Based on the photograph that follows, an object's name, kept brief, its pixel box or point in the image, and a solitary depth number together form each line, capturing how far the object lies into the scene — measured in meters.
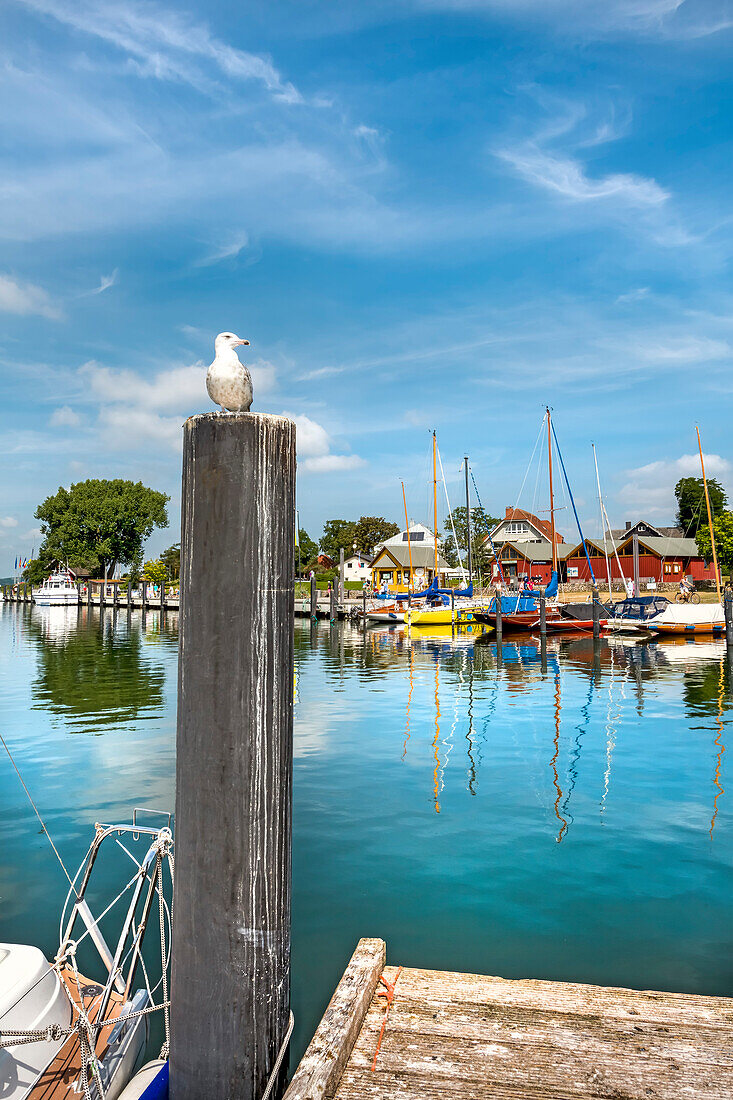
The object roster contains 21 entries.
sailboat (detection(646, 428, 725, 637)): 40.25
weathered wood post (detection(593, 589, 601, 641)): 39.75
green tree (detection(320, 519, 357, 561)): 125.69
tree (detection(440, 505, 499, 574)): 93.19
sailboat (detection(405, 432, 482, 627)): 48.56
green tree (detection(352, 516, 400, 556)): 122.31
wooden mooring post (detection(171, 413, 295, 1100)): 3.14
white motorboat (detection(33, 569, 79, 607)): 98.19
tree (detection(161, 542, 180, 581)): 115.38
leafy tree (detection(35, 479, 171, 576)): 112.19
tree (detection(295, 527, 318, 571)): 110.48
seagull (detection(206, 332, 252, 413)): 3.49
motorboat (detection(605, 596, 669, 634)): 41.28
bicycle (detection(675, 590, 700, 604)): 55.46
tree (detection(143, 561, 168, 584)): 108.69
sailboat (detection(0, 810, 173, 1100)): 3.46
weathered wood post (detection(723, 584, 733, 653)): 36.16
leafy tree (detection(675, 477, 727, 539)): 94.12
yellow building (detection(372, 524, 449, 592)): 93.94
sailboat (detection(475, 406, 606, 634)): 44.06
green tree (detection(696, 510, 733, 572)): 72.81
